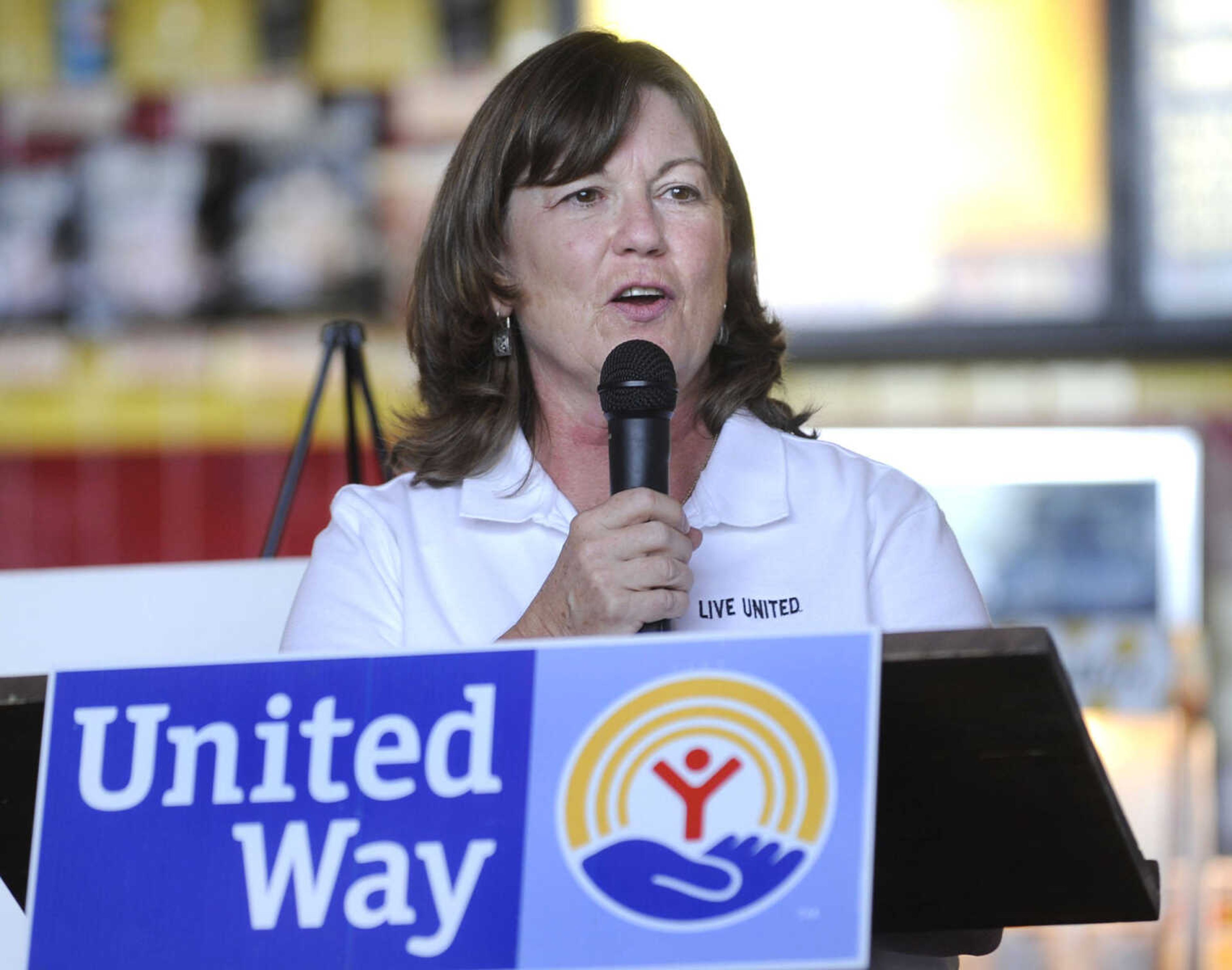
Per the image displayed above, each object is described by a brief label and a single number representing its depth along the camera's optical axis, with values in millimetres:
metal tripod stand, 6091
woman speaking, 5638
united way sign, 5075
